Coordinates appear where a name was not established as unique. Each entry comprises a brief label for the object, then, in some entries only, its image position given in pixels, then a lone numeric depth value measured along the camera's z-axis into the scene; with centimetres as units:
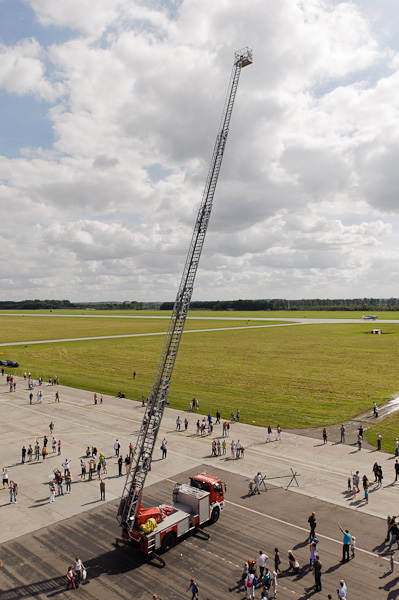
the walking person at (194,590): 1516
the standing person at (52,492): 2400
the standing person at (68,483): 2556
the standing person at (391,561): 1752
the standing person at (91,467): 2738
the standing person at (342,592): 1494
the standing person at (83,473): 2708
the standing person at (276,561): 1707
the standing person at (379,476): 2615
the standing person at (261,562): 1681
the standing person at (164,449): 3067
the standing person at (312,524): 1967
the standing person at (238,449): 3120
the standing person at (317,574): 1605
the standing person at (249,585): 1551
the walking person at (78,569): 1662
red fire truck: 1803
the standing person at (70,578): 1639
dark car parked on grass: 7025
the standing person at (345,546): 1800
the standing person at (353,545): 1845
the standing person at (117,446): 3072
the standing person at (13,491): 2410
